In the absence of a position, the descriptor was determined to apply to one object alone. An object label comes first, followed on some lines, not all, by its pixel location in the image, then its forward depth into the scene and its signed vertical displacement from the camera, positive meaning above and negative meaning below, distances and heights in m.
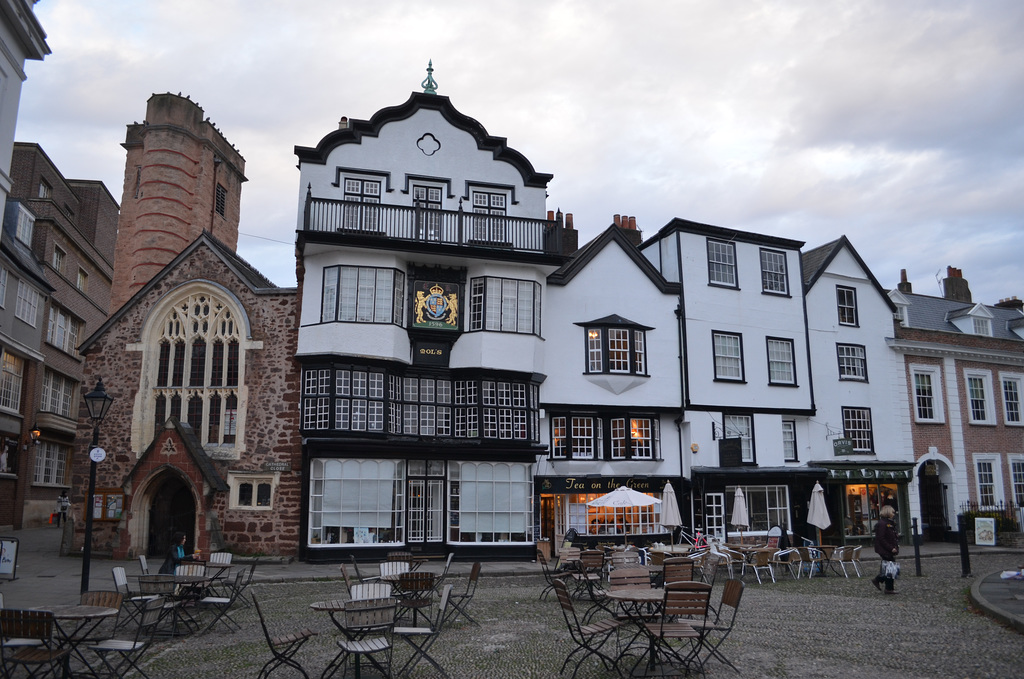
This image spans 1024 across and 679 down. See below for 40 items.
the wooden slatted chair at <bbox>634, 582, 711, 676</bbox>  8.86 -1.58
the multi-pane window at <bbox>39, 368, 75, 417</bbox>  34.31 +4.00
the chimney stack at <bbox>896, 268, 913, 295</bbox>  36.97 +9.14
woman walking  16.62 -1.50
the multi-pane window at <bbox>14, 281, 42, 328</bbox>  30.45 +7.13
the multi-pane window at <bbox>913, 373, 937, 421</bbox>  31.62 +3.35
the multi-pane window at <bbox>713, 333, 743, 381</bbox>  28.09 +4.44
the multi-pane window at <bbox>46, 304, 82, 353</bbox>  34.75 +6.98
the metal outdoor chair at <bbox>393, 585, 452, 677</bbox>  9.04 -1.91
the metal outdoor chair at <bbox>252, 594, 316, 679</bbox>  8.51 -1.85
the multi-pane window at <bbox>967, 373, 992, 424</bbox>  32.81 +3.37
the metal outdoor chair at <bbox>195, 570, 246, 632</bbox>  12.20 -2.06
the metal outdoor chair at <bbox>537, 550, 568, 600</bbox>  14.94 -1.87
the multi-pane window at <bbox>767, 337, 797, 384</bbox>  28.94 +4.35
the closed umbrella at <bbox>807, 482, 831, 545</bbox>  22.50 -1.03
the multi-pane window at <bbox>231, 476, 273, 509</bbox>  23.16 -0.35
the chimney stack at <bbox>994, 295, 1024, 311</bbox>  38.09 +8.57
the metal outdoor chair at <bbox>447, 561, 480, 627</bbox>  12.58 -2.16
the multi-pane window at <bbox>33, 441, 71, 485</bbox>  33.81 +0.75
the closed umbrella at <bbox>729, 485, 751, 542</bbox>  22.17 -0.96
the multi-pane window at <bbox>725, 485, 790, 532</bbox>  27.33 -0.96
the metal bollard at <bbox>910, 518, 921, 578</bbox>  19.81 -1.82
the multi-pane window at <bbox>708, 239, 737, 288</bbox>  28.78 +8.02
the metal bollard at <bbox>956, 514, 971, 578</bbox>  18.81 -1.91
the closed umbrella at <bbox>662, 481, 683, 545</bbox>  21.72 -0.87
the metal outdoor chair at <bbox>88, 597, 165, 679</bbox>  8.70 -2.15
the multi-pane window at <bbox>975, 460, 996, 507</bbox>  32.06 -0.17
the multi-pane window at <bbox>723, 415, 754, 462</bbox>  27.72 +1.72
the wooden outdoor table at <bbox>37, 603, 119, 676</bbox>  8.53 -1.52
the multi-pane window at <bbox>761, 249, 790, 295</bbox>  29.70 +7.90
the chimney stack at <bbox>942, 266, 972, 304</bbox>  38.14 +9.42
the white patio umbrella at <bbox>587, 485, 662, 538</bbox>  21.58 -0.56
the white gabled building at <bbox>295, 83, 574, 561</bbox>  22.94 +4.11
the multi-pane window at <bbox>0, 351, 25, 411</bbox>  29.89 +3.85
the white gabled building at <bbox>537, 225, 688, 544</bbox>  25.55 +2.93
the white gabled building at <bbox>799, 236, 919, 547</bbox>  28.91 +3.05
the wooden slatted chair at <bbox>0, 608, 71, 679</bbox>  7.95 -1.55
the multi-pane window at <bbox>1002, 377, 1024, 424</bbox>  33.75 +3.44
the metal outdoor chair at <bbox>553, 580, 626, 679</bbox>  9.09 -1.79
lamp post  14.38 +0.64
